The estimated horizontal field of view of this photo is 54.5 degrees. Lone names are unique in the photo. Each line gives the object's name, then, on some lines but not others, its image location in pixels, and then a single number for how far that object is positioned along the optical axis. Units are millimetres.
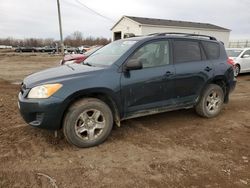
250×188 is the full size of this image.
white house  28812
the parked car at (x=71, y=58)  10207
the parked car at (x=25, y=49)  51222
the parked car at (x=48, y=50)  51100
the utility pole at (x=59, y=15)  24505
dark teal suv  3695
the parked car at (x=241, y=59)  12258
